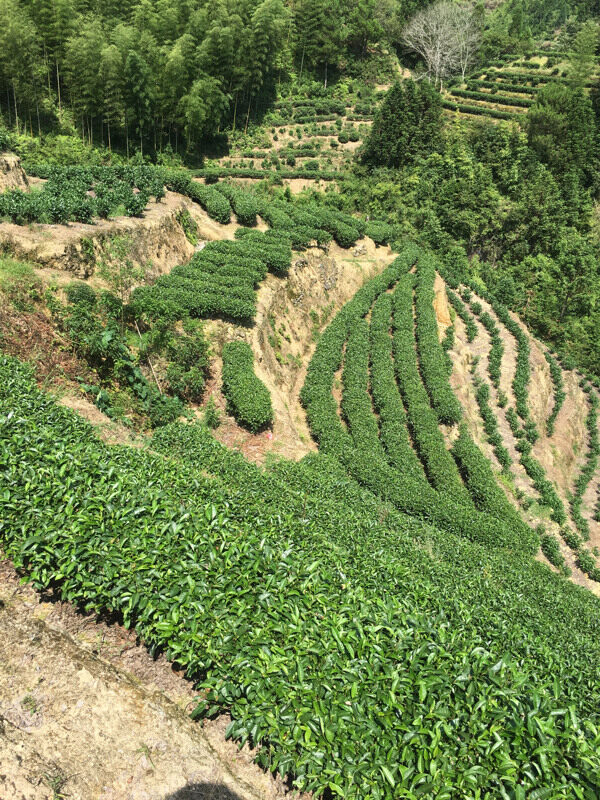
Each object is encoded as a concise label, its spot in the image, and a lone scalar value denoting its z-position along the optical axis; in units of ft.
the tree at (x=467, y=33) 200.60
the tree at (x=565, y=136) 146.51
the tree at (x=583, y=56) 179.16
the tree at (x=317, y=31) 181.68
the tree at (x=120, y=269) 52.80
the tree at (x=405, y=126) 147.13
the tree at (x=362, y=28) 194.18
